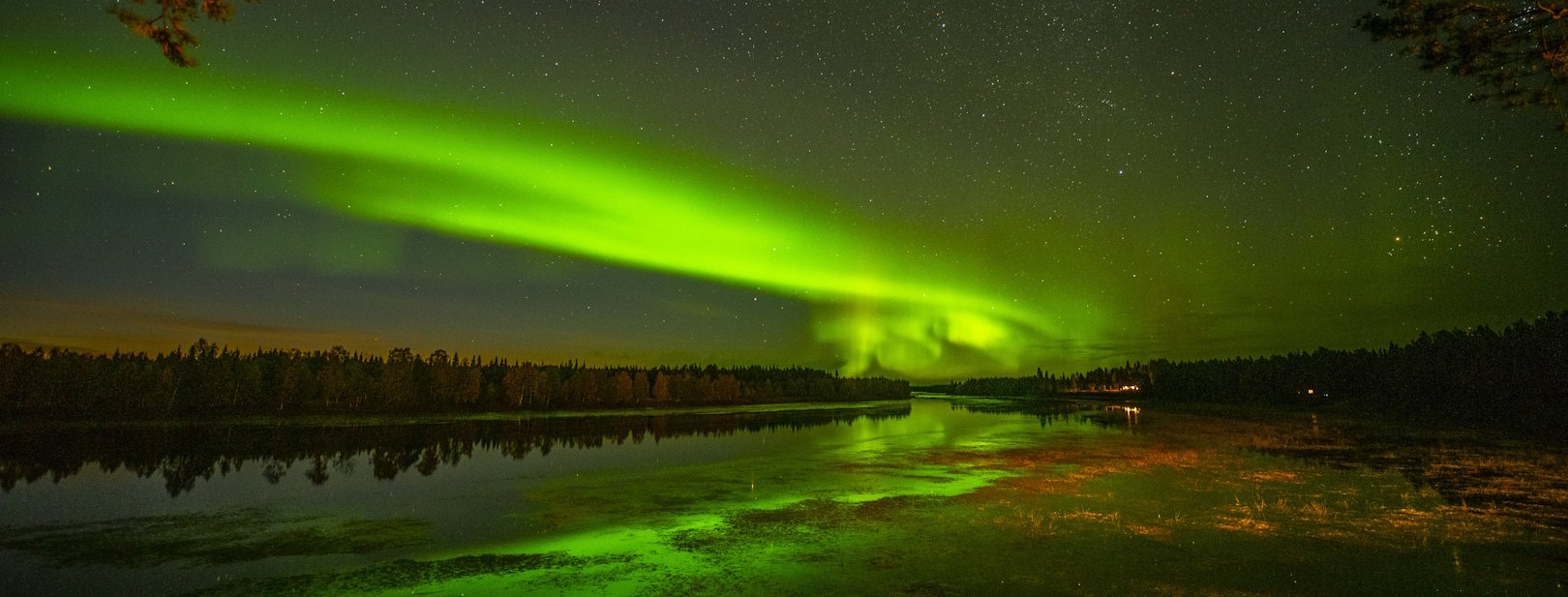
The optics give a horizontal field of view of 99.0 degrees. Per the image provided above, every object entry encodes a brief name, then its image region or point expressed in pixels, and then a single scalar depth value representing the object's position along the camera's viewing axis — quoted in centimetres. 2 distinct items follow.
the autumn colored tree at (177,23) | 657
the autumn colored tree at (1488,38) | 885
